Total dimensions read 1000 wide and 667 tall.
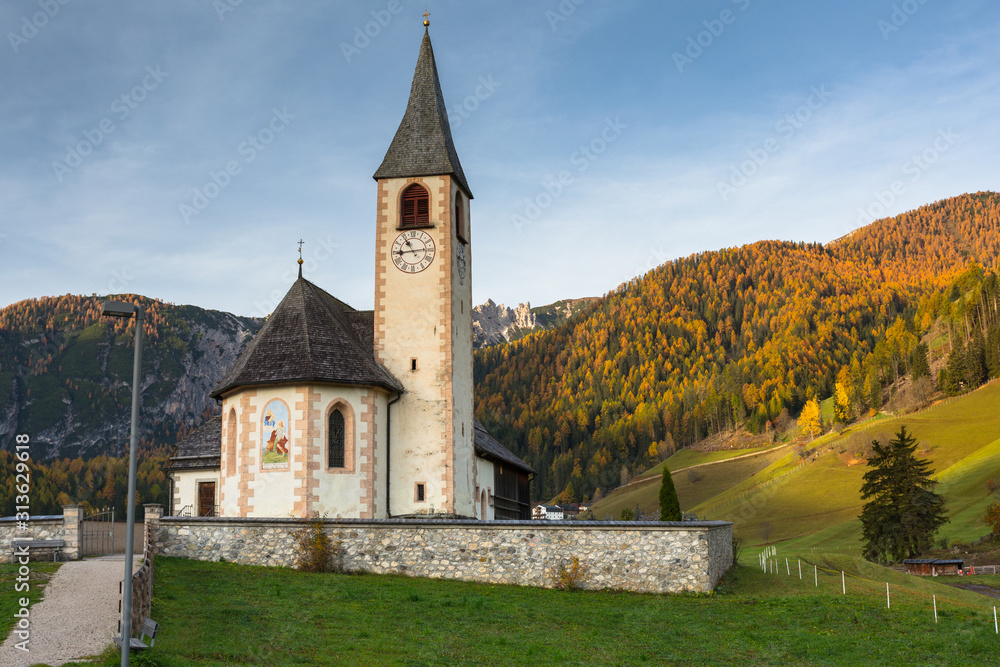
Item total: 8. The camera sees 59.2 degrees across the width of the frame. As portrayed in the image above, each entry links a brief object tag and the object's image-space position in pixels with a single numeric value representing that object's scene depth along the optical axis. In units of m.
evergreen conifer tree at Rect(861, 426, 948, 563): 63.94
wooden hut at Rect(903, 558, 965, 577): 56.00
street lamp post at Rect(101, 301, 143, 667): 13.87
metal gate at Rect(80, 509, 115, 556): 30.78
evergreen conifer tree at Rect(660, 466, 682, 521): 67.81
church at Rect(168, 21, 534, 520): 35.53
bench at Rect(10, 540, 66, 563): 27.33
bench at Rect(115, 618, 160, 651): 15.41
